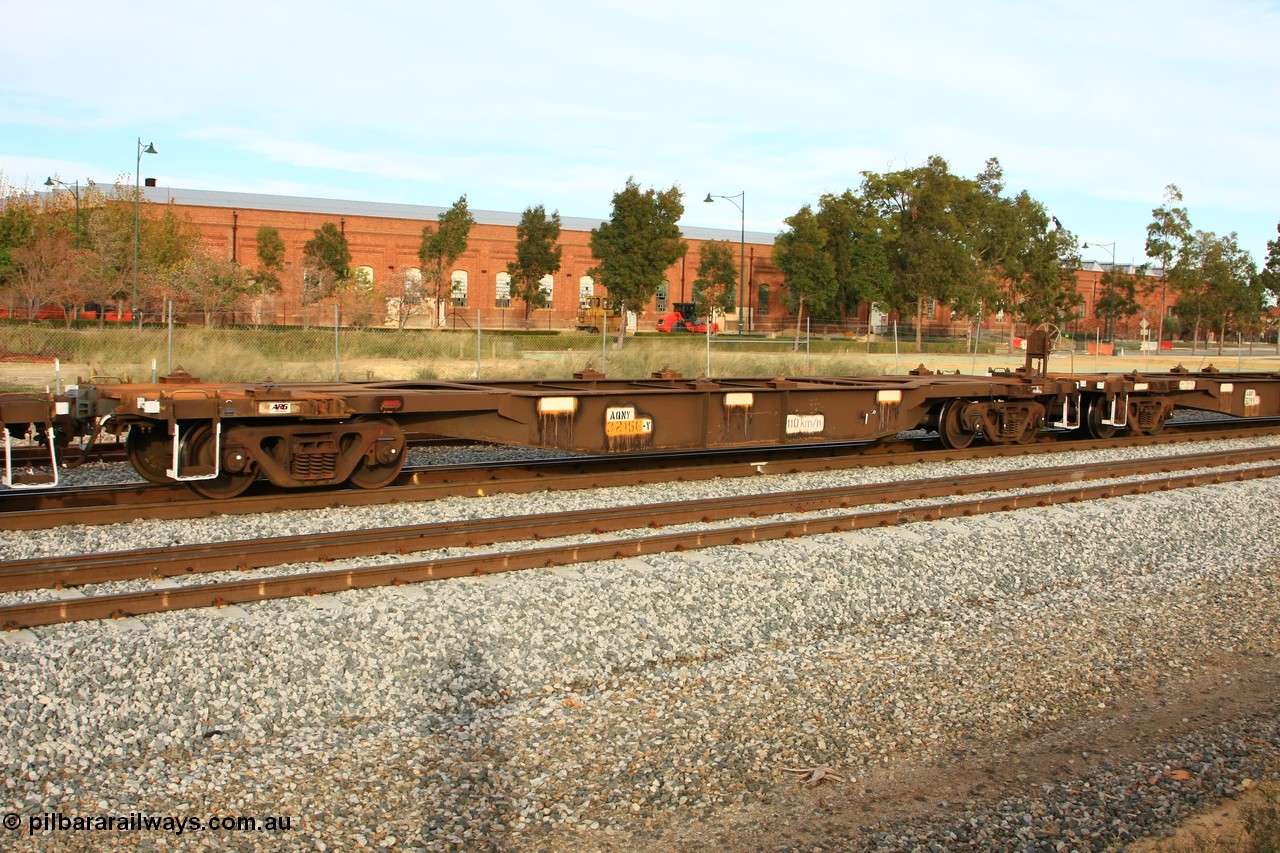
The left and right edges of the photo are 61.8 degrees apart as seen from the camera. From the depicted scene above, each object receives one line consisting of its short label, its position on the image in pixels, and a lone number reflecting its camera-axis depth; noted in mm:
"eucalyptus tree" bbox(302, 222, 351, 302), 55250
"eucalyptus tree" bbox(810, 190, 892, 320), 53719
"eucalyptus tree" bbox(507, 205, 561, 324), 54469
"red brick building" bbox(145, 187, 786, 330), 63125
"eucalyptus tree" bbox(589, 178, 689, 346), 45281
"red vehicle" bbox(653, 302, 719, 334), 62469
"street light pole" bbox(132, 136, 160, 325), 33656
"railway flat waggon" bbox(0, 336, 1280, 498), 9672
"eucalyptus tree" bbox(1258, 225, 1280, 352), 70438
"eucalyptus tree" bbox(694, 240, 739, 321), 63906
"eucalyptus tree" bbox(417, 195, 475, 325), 54344
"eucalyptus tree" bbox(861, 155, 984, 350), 53625
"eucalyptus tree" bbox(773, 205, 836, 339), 52312
